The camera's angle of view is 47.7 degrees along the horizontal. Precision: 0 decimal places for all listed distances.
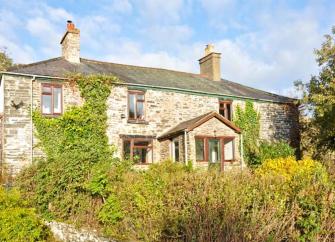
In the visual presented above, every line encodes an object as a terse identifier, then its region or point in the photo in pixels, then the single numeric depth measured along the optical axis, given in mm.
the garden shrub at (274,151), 23547
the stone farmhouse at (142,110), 18812
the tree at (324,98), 20234
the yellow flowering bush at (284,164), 18330
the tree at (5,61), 34500
